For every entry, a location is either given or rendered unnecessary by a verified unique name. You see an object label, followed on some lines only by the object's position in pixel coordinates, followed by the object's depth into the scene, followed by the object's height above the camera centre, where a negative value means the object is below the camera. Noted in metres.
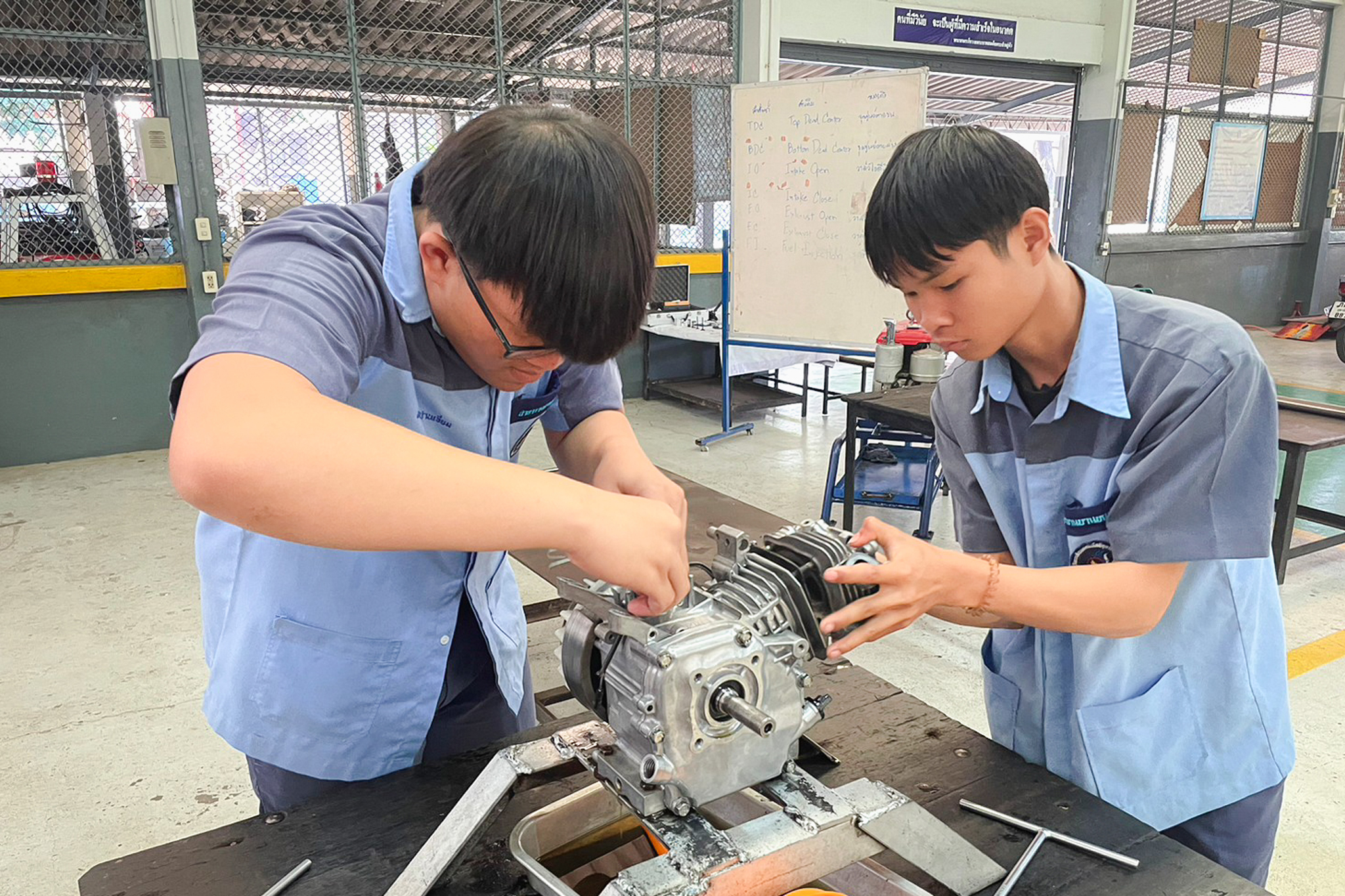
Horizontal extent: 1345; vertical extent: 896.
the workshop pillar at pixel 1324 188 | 8.70 +0.35
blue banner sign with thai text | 6.48 +1.38
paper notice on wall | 8.29 +0.47
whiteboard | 4.21 +0.12
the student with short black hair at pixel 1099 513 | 1.00 -0.33
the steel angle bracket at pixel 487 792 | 0.92 -0.59
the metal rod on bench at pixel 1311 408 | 3.40 -0.69
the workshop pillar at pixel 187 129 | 4.64 +0.48
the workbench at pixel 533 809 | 0.95 -0.68
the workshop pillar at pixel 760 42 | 5.88 +1.16
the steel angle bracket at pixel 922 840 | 0.90 -0.61
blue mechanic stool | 3.72 -1.11
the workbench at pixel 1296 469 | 3.05 -0.81
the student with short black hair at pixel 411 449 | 0.70 -0.19
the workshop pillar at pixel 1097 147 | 7.30 +0.62
